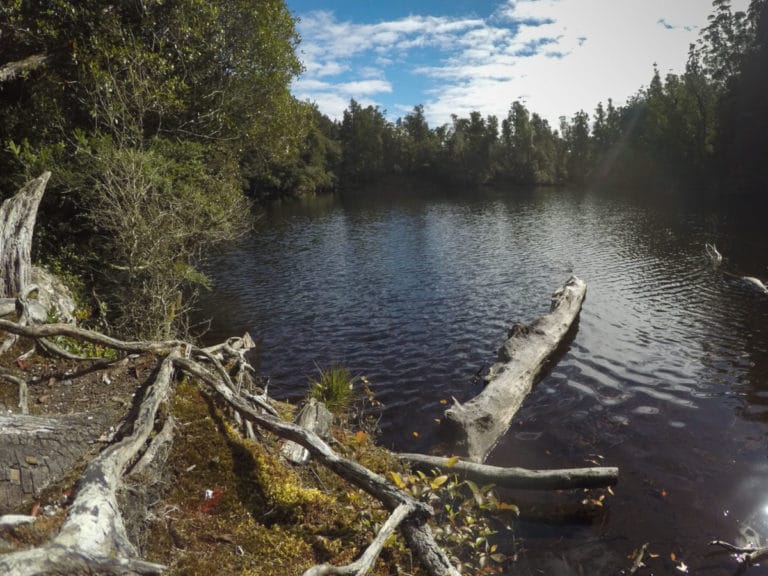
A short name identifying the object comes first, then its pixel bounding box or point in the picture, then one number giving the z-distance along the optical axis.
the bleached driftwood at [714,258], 25.09
